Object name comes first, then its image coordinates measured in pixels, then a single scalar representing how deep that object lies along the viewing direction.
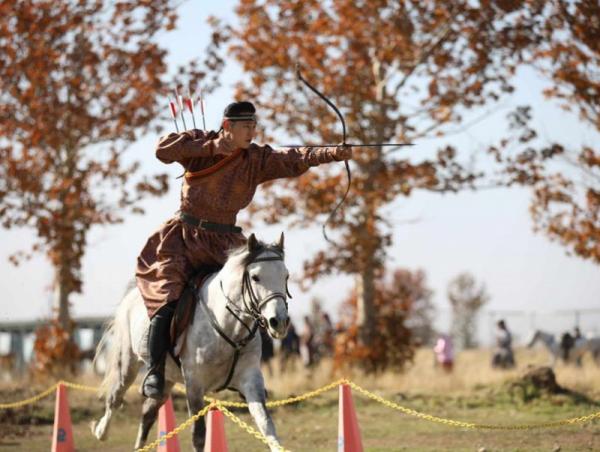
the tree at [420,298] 58.19
